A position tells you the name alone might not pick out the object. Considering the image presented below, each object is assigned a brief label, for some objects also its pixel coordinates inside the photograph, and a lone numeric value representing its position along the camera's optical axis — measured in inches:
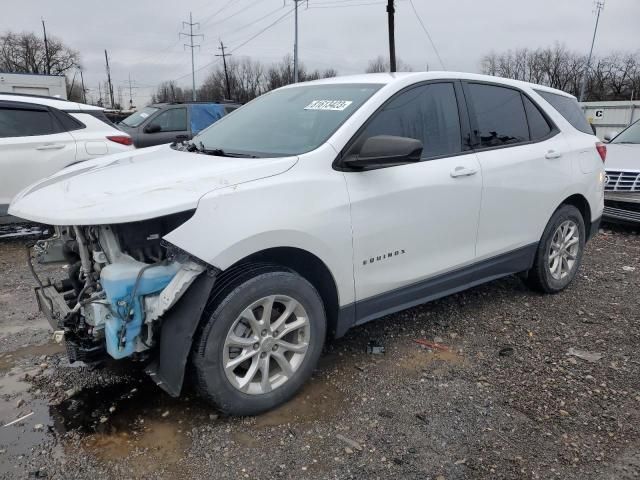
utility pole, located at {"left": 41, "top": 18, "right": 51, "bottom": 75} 2583.7
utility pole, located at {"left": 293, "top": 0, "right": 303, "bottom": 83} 1200.4
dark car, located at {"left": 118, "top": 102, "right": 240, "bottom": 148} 401.7
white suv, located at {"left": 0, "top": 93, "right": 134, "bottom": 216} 240.8
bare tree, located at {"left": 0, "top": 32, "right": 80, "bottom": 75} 2504.9
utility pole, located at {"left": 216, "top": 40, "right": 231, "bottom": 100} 1999.3
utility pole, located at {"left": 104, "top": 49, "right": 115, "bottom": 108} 2999.5
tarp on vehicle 424.5
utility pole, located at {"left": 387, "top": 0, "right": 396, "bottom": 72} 840.3
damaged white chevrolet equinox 100.0
